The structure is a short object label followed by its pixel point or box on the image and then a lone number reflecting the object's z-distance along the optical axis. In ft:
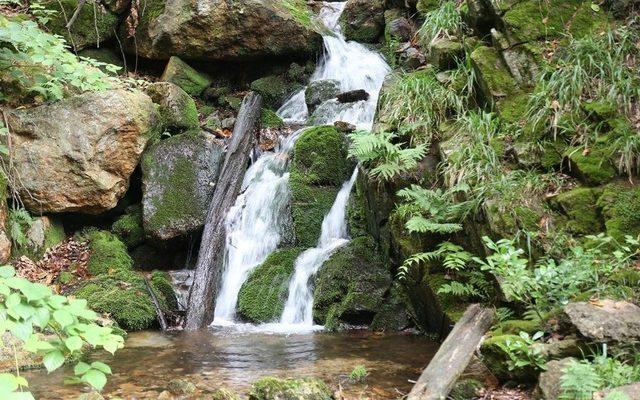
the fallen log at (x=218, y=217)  25.41
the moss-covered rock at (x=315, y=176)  27.81
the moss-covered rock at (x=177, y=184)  29.12
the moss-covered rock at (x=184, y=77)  37.76
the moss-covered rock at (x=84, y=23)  35.88
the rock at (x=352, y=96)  35.24
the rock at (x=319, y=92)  36.76
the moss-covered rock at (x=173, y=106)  32.01
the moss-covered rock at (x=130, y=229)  29.94
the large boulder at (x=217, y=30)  37.19
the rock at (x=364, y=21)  42.75
